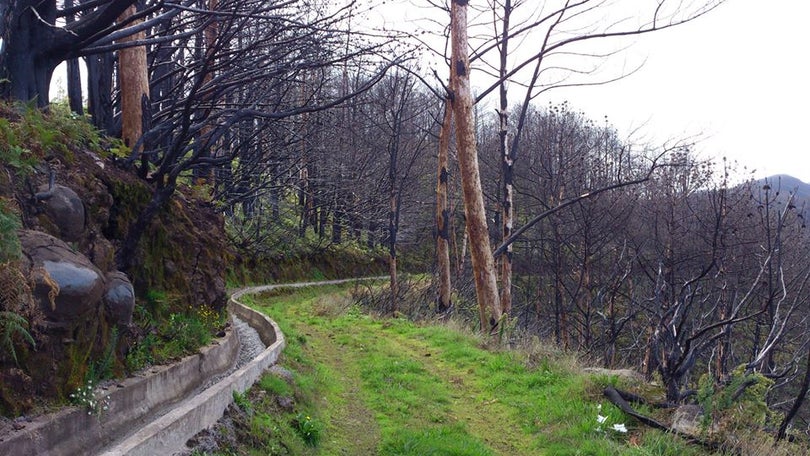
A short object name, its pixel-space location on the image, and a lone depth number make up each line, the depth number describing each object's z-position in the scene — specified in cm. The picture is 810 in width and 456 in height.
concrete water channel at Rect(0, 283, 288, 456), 415
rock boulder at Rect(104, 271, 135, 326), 568
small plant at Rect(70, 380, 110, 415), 472
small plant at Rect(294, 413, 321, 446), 651
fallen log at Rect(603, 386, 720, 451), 576
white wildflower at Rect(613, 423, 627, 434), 621
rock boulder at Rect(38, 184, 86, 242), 559
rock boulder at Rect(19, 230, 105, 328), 453
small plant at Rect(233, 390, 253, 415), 629
